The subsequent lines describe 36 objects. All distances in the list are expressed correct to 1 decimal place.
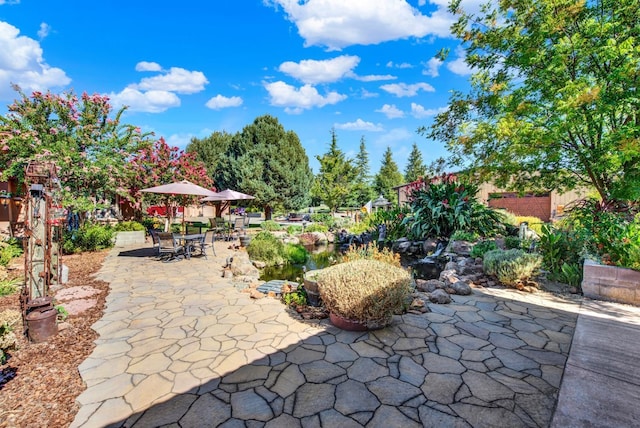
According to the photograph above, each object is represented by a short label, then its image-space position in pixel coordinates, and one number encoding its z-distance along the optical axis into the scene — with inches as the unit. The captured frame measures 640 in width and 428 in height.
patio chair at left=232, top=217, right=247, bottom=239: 483.7
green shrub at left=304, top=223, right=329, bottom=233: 591.0
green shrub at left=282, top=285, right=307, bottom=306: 166.4
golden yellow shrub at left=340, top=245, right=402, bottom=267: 191.3
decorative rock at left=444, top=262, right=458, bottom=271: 249.6
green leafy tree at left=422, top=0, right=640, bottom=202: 201.3
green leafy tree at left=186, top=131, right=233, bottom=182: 1139.3
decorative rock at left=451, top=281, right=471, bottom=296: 186.2
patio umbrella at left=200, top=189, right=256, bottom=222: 429.9
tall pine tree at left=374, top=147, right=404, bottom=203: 1418.4
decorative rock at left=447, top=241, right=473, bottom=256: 286.8
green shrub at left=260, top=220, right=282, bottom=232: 596.5
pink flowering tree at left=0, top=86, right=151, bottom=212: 310.3
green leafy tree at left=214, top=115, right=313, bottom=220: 759.1
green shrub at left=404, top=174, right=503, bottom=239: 334.0
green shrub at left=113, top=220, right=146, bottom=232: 412.8
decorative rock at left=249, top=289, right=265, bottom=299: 184.2
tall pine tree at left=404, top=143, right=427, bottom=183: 1611.7
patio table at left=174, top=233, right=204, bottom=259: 311.1
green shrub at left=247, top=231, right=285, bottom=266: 327.9
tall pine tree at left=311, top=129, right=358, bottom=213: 852.6
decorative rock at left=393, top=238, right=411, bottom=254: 375.2
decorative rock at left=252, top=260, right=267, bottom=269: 311.3
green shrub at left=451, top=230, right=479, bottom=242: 297.9
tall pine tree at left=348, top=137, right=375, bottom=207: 1103.0
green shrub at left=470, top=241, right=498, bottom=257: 255.4
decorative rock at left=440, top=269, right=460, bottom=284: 203.8
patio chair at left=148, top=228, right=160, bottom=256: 302.4
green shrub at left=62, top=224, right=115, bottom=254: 327.3
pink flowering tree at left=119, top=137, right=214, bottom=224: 472.1
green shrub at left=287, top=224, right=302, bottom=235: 556.9
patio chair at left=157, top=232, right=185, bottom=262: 288.8
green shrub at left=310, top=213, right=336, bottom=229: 669.3
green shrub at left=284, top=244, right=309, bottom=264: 350.6
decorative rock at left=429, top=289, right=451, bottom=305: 170.9
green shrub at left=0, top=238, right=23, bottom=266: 235.5
